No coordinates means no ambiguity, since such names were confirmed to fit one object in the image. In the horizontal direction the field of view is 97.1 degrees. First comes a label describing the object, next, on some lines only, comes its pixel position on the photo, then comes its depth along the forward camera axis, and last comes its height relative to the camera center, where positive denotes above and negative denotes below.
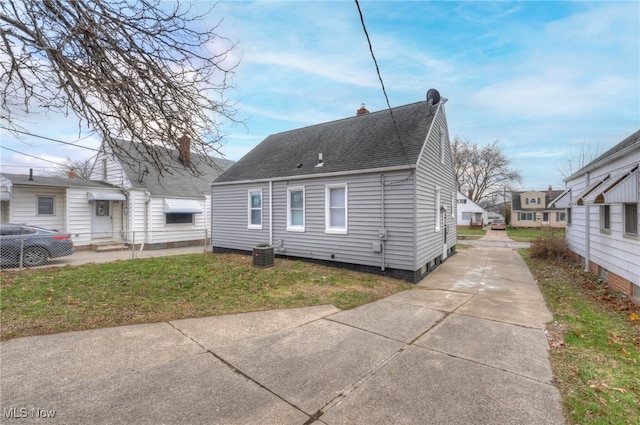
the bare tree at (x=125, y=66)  3.04 +1.79
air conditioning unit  9.74 -1.41
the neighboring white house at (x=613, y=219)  5.93 -0.15
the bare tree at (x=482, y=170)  42.44 +7.08
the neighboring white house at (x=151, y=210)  15.02 +0.32
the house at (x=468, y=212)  43.55 +0.36
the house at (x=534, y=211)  41.34 +0.46
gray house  8.38 +0.70
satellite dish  10.32 +4.34
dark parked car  9.12 -0.96
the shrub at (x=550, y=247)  12.24 -1.50
